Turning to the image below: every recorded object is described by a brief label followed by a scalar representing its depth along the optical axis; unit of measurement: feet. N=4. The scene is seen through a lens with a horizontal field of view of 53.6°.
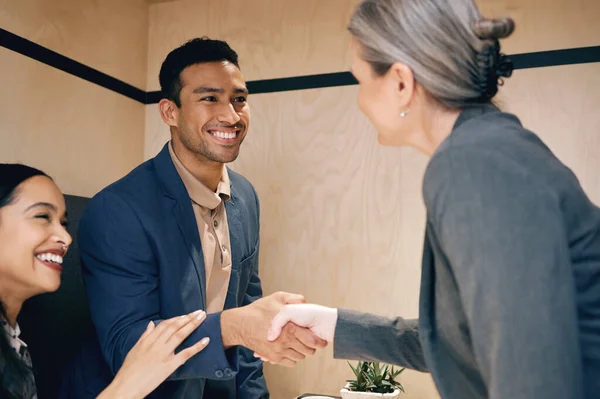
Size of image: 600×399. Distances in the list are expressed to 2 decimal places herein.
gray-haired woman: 2.76
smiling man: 5.55
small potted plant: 7.42
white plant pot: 7.30
